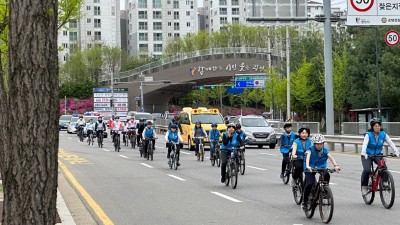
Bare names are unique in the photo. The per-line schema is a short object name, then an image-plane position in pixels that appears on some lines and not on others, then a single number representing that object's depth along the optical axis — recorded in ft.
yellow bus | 124.57
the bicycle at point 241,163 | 70.70
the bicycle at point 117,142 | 123.44
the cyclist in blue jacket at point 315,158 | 41.09
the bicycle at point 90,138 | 149.43
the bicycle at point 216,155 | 86.17
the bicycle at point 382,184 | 44.70
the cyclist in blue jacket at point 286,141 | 59.72
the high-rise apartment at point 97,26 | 428.97
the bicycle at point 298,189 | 47.17
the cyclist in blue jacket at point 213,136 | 86.12
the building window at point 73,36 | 425.69
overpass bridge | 272.92
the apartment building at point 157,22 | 452.76
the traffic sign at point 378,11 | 105.60
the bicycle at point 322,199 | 39.06
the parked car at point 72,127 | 216.13
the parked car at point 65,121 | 239.91
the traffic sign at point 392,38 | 140.97
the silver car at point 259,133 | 130.31
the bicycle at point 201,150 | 94.57
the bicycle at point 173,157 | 81.28
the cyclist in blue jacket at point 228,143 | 60.29
